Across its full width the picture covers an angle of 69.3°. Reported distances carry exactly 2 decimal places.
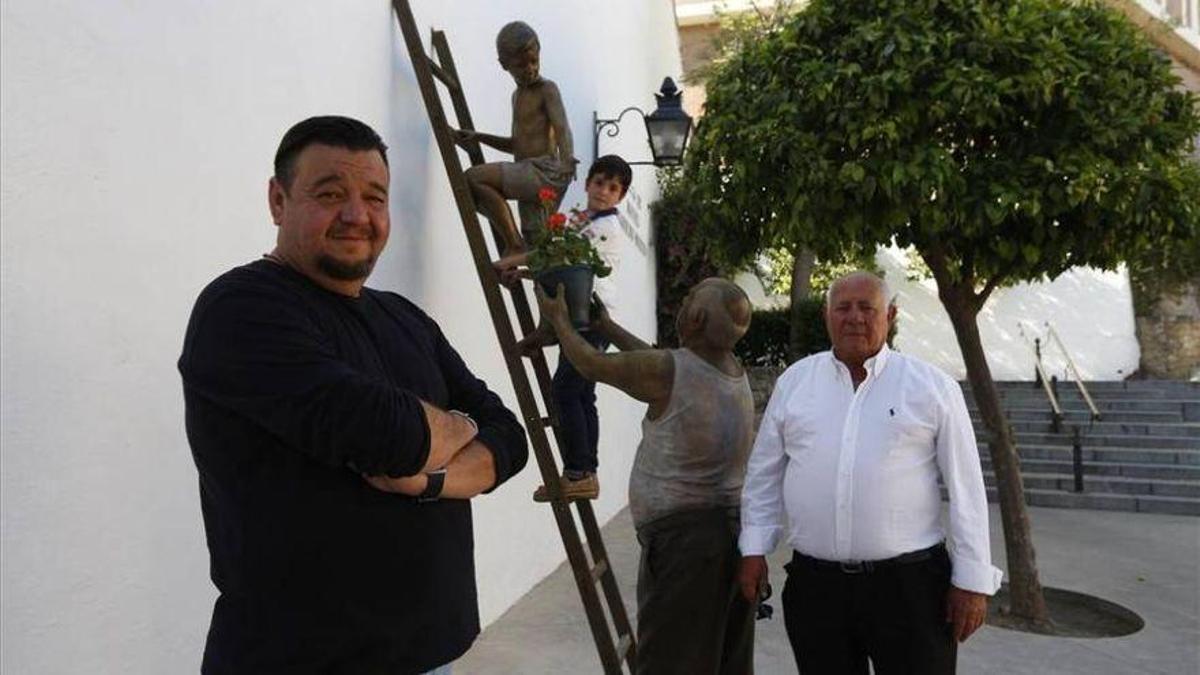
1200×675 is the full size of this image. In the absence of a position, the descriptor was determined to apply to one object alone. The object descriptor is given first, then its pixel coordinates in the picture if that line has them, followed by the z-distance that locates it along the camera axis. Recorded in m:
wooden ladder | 2.94
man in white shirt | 2.49
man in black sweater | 1.32
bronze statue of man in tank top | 2.66
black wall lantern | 6.23
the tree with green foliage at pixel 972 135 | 4.10
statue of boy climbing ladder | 3.42
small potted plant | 2.88
